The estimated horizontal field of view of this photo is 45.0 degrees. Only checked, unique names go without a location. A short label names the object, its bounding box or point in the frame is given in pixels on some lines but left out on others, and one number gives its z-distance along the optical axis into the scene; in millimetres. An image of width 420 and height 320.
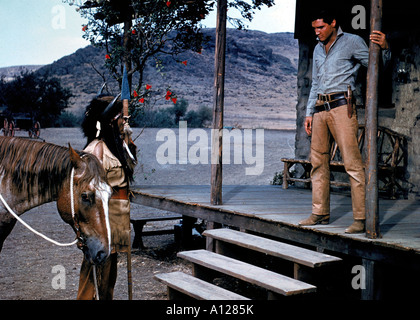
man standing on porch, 4453
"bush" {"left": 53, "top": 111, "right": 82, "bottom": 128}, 34984
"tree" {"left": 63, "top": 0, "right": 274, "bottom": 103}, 8688
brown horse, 3207
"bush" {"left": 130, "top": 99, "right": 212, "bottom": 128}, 32062
